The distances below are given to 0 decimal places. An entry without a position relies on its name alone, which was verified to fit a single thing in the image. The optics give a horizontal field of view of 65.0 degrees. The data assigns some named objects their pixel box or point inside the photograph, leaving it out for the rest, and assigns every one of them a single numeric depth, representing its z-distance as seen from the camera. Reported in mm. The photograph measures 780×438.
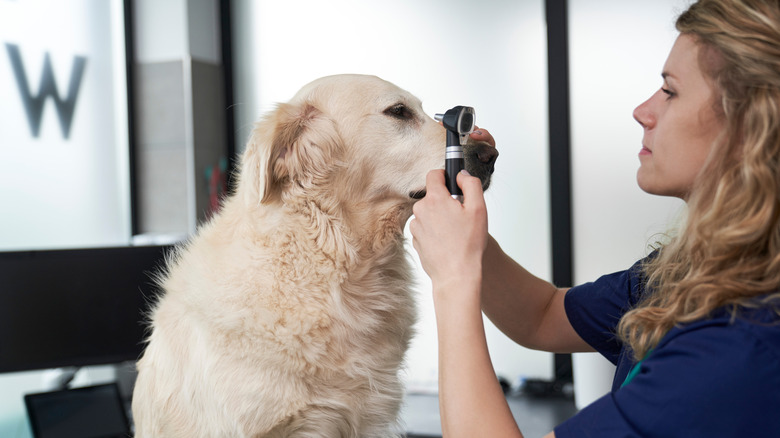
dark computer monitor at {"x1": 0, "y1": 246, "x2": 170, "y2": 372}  1994
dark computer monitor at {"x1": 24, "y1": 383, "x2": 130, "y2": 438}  2088
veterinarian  664
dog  1062
